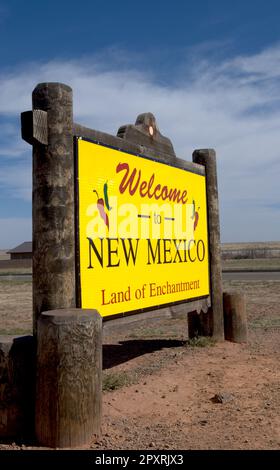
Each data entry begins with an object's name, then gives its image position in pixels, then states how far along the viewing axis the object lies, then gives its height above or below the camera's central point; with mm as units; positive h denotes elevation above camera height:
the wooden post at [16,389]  3740 -1062
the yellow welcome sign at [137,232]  4883 +245
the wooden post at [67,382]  3559 -976
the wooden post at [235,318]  7793 -1144
